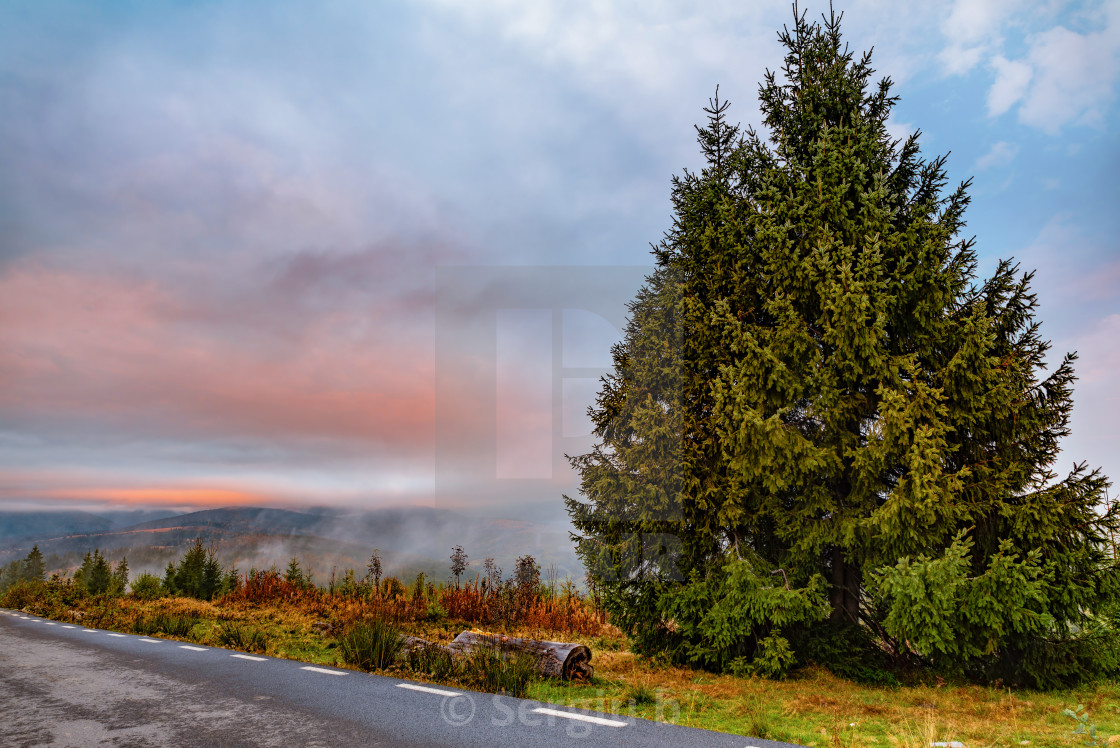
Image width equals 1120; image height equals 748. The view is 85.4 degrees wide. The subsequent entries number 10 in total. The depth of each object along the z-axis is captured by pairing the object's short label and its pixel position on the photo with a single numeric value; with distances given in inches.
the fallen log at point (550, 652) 329.7
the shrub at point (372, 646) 334.0
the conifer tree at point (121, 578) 814.1
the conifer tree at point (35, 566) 1075.3
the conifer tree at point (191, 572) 788.0
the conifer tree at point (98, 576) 834.2
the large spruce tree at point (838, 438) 345.7
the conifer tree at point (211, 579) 781.3
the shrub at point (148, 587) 776.0
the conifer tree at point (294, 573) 734.9
